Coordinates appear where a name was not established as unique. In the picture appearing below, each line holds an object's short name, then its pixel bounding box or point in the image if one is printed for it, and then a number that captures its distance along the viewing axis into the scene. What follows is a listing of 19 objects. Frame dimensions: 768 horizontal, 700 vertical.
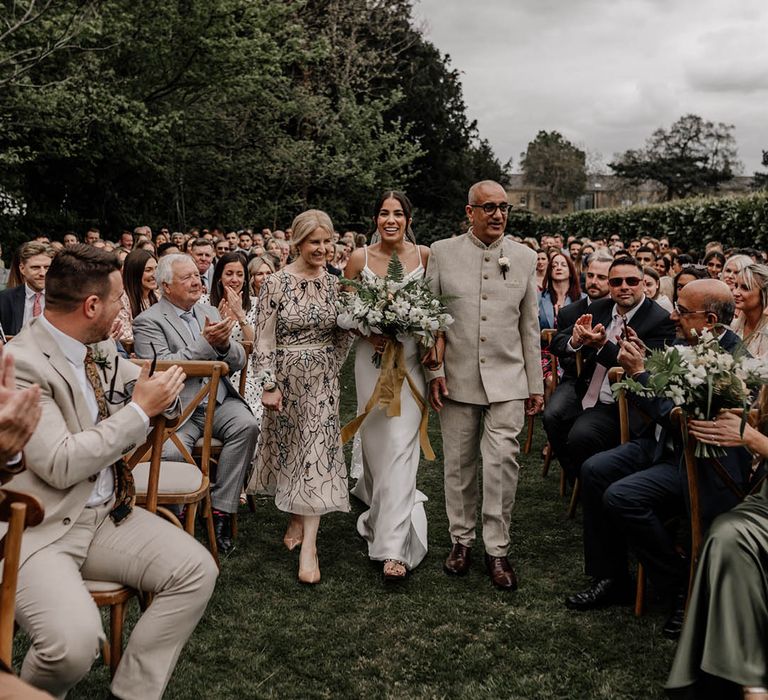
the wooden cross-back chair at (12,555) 2.36
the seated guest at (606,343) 5.17
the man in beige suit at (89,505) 2.83
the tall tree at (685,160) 67.31
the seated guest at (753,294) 5.23
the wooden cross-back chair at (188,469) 4.16
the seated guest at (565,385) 5.97
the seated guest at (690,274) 7.07
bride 4.93
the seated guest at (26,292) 7.24
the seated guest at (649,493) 4.09
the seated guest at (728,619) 2.98
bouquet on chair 3.38
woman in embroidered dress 4.99
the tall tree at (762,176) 67.55
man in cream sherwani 4.77
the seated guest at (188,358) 5.19
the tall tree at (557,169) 76.50
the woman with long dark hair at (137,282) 6.86
